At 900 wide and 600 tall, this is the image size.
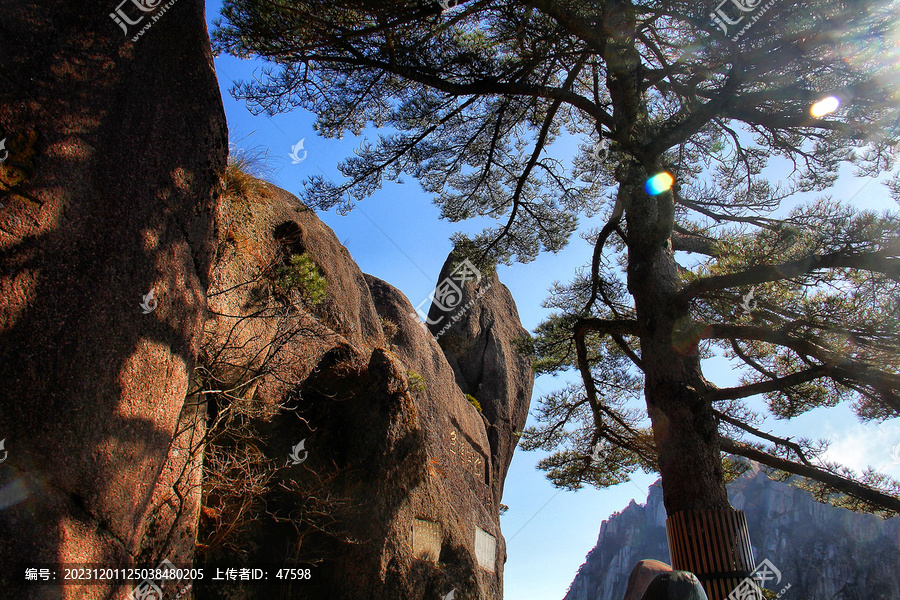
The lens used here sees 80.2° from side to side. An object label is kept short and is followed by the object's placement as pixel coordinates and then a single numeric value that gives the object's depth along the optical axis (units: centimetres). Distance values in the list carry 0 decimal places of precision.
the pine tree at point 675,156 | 464
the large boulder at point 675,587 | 311
